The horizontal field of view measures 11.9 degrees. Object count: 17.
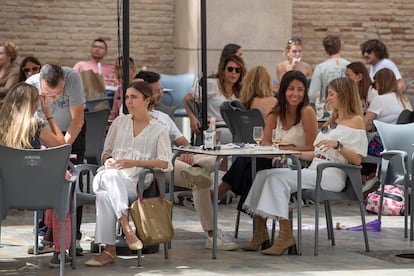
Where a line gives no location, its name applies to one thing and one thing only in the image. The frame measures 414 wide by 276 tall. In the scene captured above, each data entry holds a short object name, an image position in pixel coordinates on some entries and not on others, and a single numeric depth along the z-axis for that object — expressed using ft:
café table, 46.19
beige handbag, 43.84
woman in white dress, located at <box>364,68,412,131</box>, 63.96
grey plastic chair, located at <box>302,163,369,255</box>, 47.81
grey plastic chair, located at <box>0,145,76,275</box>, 40.70
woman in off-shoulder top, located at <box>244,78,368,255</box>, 47.51
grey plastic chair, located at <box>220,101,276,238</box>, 59.81
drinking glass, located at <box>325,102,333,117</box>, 66.93
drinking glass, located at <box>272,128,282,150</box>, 50.50
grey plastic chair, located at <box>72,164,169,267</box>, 44.35
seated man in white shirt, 48.24
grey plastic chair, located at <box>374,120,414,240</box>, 53.11
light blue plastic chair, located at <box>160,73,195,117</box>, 86.86
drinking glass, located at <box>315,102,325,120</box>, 66.31
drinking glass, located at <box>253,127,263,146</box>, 48.83
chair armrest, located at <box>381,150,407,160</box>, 52.98
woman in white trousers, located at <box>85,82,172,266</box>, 44.26
